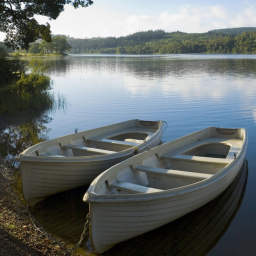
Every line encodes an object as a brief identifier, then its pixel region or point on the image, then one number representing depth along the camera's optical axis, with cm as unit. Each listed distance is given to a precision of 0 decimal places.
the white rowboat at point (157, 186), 480
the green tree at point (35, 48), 12862
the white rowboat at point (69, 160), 652
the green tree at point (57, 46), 12175
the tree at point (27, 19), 1491
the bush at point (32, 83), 1722
